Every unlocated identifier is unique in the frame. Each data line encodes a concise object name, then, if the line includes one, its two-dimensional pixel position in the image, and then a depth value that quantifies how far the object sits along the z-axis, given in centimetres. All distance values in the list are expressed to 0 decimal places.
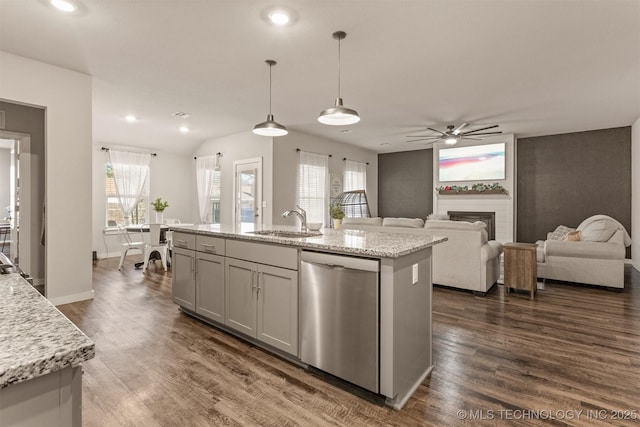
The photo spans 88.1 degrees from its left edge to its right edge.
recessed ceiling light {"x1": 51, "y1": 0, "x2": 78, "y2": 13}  252
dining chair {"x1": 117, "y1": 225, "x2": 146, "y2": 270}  581
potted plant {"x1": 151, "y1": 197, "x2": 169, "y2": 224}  634
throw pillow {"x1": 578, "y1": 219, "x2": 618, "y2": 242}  454
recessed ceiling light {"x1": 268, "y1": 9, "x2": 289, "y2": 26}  262
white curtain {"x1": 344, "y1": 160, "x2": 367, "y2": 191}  839
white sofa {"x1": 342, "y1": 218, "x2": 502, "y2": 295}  417
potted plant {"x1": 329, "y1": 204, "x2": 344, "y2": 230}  370
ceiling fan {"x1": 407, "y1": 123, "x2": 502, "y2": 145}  573
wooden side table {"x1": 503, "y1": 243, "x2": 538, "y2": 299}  411
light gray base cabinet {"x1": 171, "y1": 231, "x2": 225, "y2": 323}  302
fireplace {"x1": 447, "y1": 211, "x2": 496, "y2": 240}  736
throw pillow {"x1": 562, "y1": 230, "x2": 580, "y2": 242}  482
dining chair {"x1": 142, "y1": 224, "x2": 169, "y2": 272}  558
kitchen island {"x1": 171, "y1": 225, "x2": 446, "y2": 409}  194
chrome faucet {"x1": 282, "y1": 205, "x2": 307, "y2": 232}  298
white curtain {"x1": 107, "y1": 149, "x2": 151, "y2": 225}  733
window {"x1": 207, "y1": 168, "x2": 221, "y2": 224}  784
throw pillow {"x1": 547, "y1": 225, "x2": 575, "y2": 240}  588
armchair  441
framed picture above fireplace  720
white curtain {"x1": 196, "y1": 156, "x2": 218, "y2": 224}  789
